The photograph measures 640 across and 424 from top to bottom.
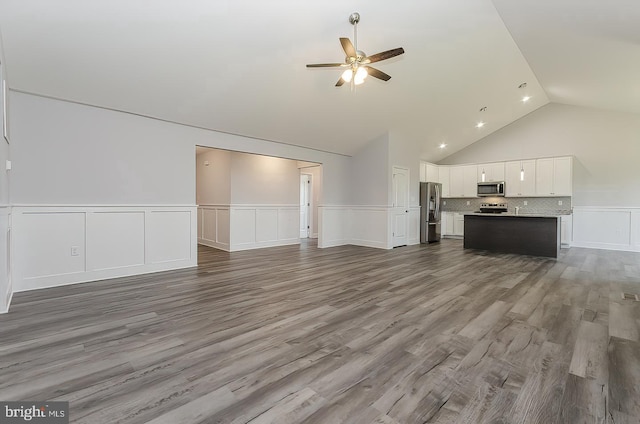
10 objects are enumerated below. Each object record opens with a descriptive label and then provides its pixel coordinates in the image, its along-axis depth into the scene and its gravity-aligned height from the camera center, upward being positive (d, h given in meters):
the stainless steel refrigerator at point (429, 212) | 8.27 -0.10
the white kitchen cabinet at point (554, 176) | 7.41 +0.85
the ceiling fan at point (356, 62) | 3.26 +1.74
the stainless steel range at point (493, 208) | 8.57 +0.01
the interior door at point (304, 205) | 9.74 +0.11
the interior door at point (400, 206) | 7.35 +0.06
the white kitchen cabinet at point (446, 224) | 9.46 -0.51
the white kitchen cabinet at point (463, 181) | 9.06 +0.89
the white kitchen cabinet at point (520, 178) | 7.98 +0.85
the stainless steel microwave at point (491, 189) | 8.42 +0.57
